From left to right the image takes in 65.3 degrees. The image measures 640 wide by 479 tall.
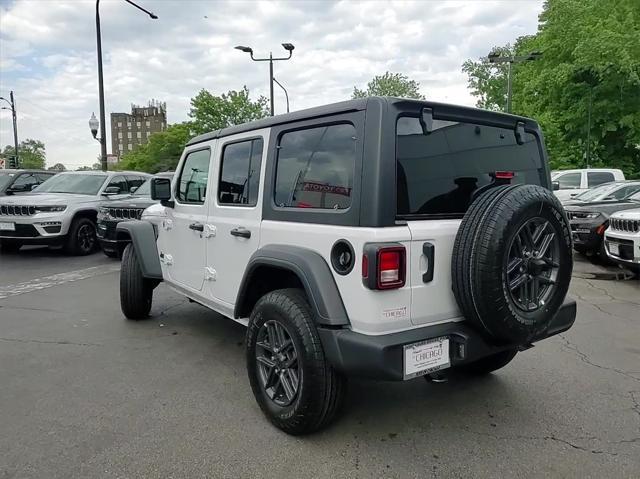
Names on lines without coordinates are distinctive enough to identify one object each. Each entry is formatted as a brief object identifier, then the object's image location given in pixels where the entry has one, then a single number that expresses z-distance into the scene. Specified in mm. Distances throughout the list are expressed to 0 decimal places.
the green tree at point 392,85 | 39119
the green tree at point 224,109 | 32125
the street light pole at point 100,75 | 15234
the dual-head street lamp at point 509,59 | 18641
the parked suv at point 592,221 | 8555
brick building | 127062
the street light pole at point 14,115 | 33188
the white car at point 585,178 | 15758
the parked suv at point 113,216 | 9188
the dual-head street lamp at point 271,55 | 18438
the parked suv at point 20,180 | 12287
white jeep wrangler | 2496
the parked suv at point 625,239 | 6863
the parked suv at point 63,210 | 9586
